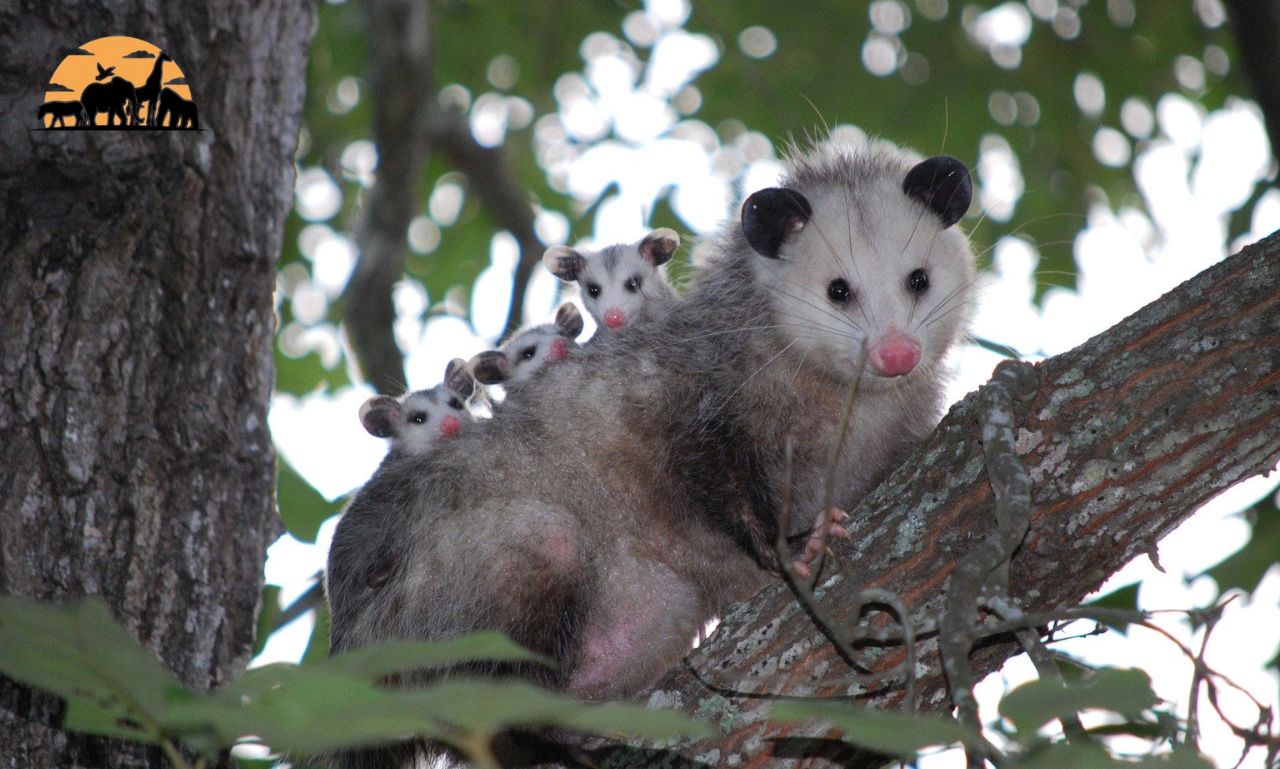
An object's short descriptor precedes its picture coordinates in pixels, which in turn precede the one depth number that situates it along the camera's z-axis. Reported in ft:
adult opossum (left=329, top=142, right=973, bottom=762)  17.08
